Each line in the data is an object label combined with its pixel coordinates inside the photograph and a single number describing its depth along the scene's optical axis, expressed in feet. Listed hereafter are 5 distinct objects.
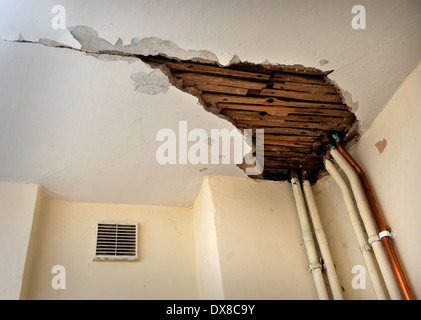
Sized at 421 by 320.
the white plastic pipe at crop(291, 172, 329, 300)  7.00
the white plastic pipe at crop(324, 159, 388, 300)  6.43
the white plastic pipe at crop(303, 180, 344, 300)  6.91
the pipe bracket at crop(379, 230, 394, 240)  6.42
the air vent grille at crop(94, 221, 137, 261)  7.63
